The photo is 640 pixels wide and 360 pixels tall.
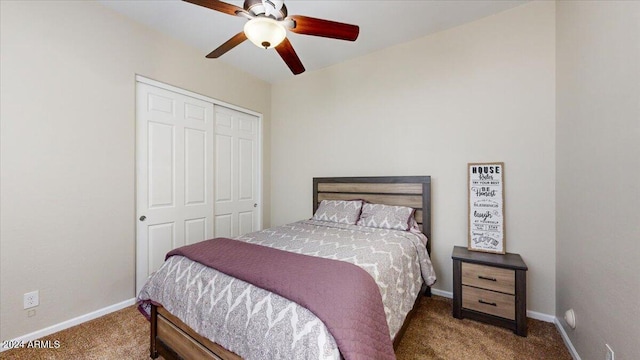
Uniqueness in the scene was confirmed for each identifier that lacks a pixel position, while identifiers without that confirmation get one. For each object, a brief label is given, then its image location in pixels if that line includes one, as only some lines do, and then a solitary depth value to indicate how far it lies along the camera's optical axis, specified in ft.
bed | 3.30
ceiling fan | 4.77
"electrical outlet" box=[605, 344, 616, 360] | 3.83
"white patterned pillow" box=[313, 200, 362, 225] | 8.75
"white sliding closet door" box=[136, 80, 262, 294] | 8.17
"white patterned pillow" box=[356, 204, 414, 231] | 7.84
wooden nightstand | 6.05
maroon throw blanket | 3.23
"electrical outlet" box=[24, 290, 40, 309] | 5.96
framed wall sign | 7.20
